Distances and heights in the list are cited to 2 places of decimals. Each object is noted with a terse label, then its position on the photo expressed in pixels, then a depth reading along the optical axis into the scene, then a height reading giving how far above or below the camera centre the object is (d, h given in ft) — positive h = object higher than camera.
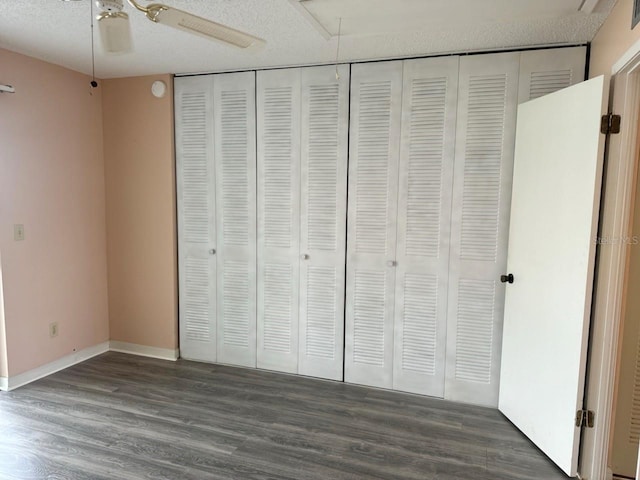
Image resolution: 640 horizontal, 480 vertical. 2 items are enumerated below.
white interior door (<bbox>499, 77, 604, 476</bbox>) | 6.79 -1.04
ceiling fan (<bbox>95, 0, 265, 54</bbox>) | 4.67 +2.08
